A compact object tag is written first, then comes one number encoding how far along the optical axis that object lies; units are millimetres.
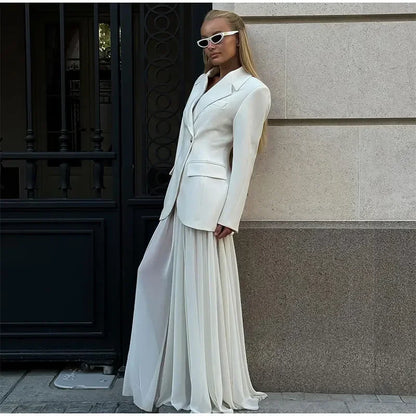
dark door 4738
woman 3754
